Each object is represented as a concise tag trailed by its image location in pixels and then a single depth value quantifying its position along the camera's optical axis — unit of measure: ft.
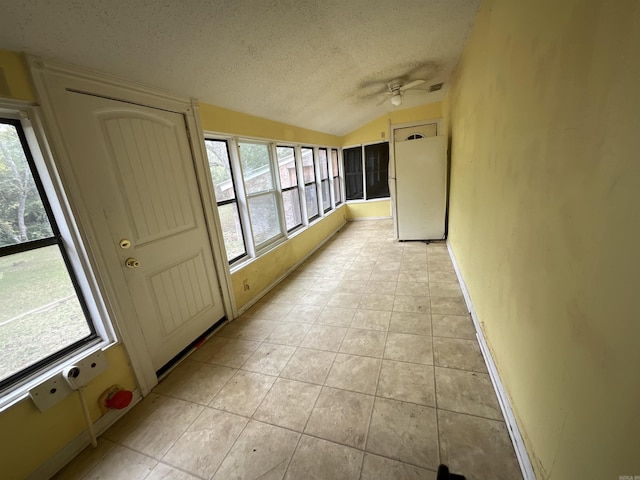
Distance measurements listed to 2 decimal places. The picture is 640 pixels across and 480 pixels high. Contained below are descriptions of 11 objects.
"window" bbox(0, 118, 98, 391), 4.20
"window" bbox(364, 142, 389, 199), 19.62
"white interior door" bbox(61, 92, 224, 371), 5.11
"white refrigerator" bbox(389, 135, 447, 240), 13.25
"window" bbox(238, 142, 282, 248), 10.09
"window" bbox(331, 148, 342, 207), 19.24
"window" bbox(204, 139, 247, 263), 8.59
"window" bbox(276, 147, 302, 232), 12.57
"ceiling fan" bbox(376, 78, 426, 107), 11.05
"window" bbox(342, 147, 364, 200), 20.40
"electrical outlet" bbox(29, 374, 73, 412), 4.30
